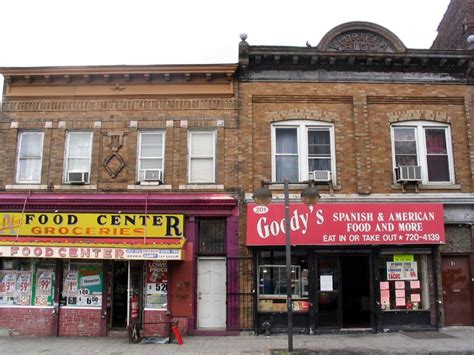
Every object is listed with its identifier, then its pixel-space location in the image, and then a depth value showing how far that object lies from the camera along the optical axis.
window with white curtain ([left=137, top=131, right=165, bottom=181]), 14.44
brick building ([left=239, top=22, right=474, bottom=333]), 13.52
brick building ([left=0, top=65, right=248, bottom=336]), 13.43
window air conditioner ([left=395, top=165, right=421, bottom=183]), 14.05
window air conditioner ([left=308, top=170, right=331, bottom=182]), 14.02
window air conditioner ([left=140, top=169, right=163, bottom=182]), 14.12
